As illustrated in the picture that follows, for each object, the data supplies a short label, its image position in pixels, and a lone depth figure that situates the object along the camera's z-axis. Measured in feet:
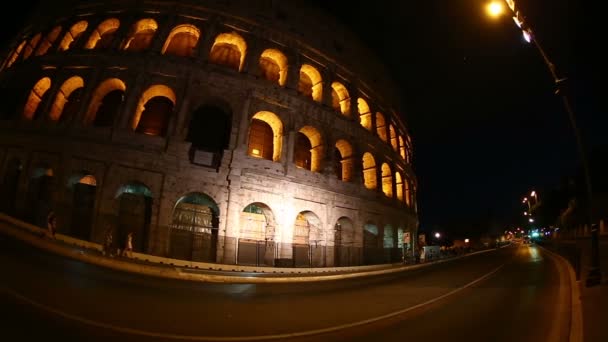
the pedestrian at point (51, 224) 40.42
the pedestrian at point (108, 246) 40.73
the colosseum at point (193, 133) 50.90
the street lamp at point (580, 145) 25.30
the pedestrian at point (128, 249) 42.86
